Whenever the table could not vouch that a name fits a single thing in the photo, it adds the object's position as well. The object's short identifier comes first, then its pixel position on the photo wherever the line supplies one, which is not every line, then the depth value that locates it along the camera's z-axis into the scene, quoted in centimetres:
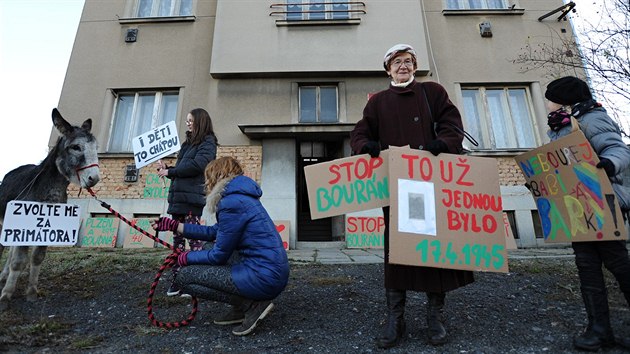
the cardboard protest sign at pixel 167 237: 741
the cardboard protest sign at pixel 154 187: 788
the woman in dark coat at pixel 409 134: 228
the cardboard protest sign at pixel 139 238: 754
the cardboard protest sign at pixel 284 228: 732
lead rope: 266
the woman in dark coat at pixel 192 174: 355
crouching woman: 249
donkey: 331
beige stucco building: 793
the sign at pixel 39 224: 289
